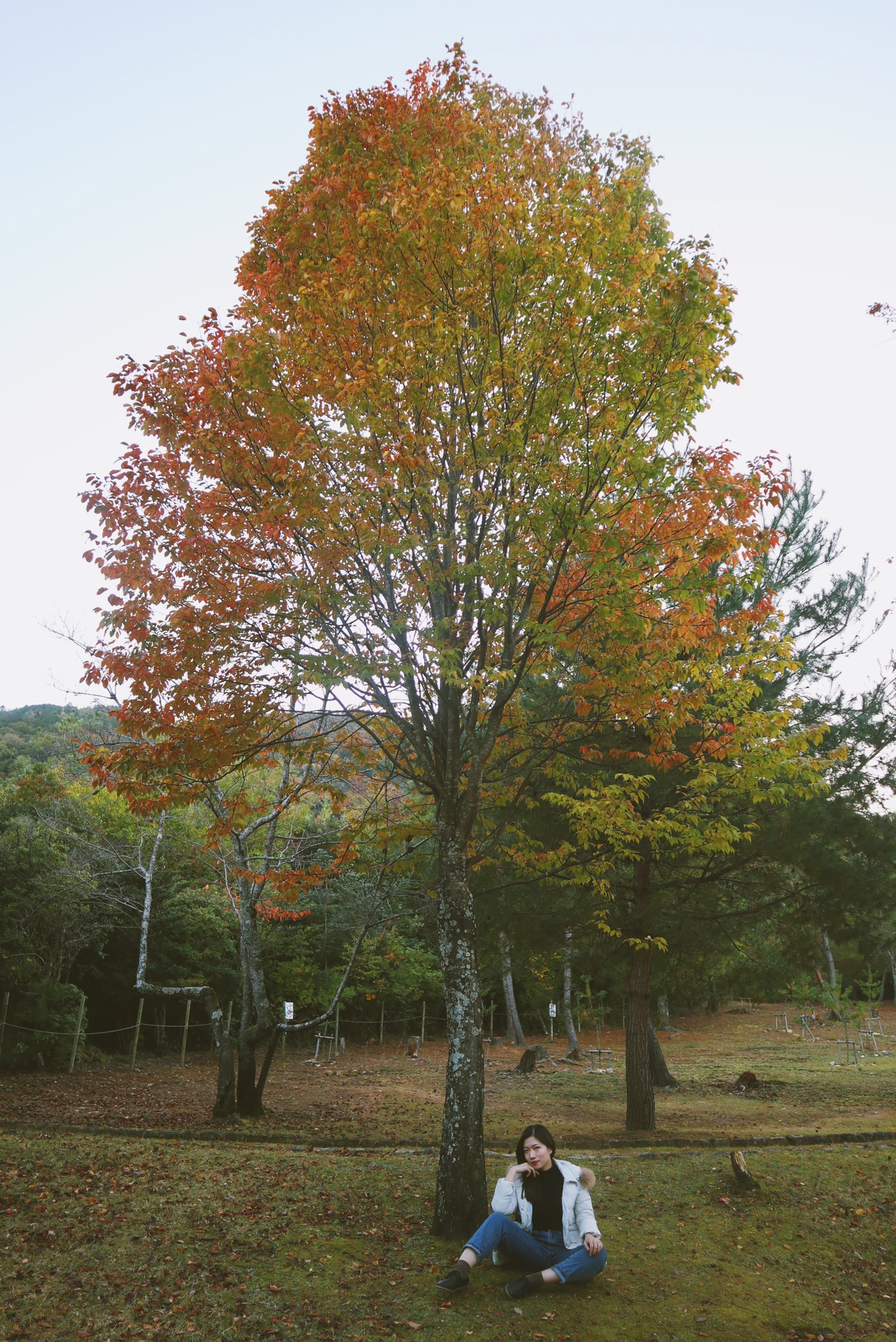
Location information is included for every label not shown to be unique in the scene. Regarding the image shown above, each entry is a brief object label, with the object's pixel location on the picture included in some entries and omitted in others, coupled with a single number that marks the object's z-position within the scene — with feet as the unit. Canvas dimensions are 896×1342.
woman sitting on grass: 14.30
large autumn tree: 17.25
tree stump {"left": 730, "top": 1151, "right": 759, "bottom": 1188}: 20.52
